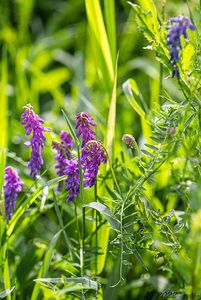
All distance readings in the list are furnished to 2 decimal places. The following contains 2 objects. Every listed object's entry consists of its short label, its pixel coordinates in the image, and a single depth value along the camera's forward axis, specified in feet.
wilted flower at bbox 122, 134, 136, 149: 2.98
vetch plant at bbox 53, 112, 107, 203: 2.95
